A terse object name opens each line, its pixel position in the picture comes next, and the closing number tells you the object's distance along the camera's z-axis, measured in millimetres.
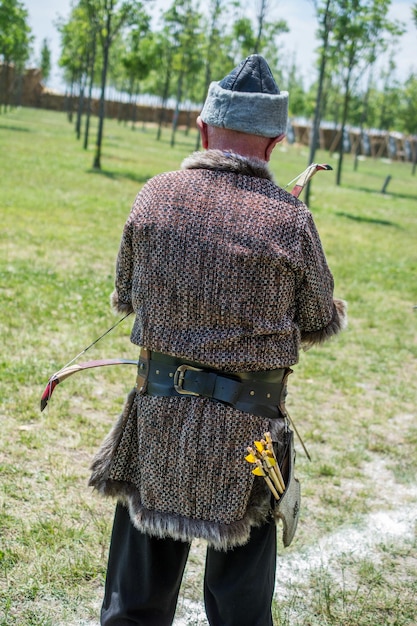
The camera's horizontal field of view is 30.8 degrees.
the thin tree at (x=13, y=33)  30250
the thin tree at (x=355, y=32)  20142
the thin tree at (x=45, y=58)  60031
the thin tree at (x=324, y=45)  16484
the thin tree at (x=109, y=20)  18391
